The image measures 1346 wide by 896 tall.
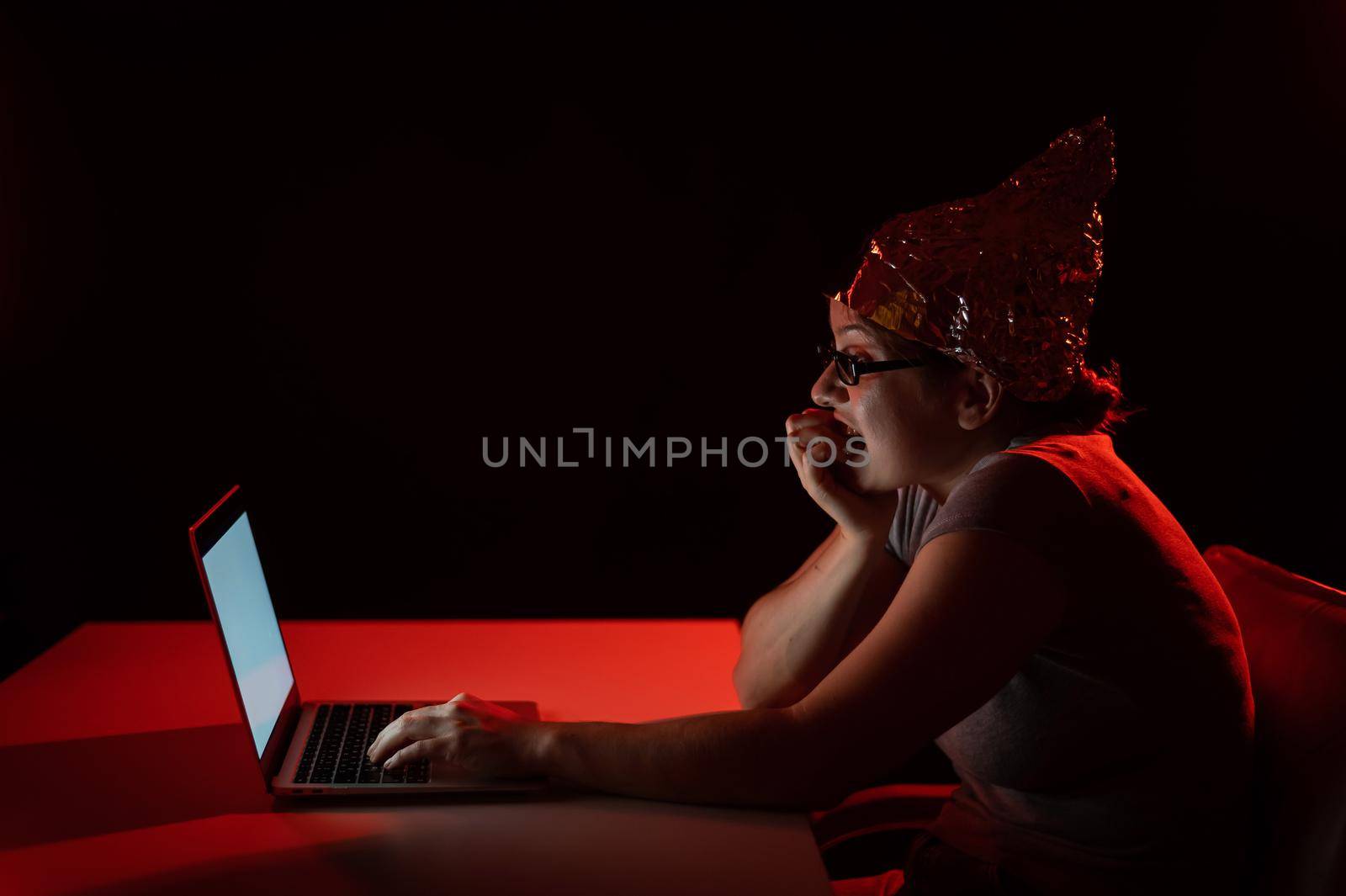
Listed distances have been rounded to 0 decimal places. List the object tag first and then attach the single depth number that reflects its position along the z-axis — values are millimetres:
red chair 1183
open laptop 1271
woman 1185
